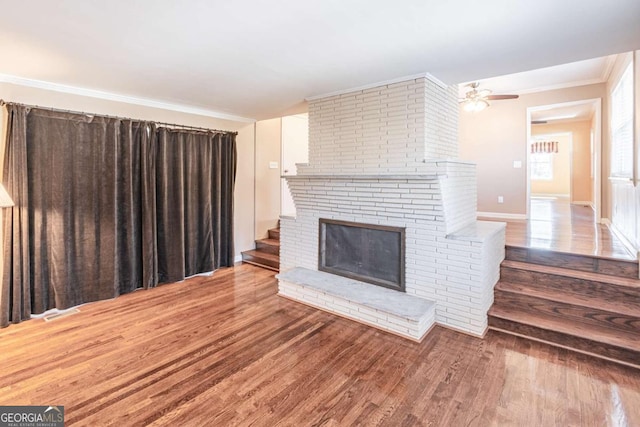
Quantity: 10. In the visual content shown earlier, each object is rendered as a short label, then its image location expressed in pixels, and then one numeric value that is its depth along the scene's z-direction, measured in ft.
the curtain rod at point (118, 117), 10.18
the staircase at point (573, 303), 8.36
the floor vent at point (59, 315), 10.61
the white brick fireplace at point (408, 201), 9.80
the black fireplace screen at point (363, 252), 11.34
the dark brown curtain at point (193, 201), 13.85
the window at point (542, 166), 36.81
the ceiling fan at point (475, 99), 15.61
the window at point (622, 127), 11.73
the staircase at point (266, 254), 16.38
